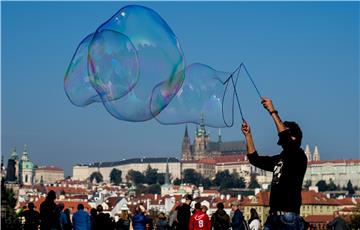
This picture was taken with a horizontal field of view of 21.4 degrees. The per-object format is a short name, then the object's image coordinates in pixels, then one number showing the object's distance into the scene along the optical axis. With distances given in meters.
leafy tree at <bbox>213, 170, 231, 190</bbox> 194.88
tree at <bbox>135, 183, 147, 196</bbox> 190.64
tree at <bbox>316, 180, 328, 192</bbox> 181.10
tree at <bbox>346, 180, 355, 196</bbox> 180.95
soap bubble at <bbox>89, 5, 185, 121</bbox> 13.06
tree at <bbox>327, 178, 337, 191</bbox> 185.38
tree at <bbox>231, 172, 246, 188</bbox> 194.88
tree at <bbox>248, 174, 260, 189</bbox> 191.00
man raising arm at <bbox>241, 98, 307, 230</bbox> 6.29
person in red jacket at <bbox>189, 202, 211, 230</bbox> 13.89
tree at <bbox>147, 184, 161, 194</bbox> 192.88
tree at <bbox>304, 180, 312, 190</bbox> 186.70
